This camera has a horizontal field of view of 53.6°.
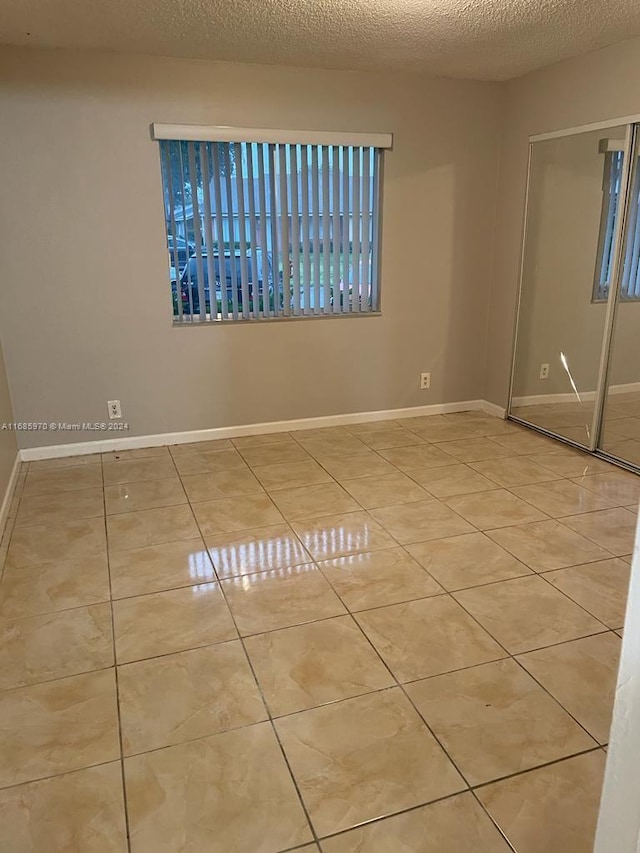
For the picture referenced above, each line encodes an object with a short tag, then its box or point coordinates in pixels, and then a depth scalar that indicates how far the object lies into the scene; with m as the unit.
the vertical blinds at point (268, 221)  3.79
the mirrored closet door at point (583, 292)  3.56
